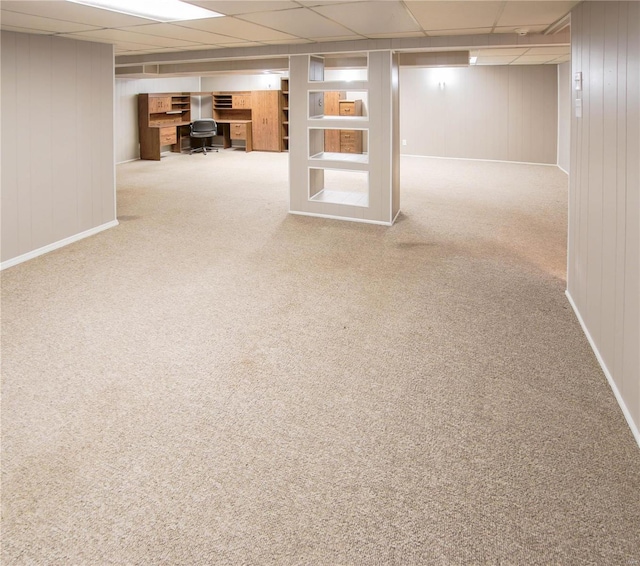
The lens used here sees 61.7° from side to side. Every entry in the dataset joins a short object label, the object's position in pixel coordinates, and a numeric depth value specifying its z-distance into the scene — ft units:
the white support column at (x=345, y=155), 17.81
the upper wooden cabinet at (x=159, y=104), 36.96
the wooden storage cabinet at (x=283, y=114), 40.32
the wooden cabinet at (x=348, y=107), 38.24
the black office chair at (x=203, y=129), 39.52
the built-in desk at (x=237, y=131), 40.83
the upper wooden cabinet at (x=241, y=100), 41.24
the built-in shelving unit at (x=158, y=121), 36.73
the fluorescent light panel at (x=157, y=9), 10.98
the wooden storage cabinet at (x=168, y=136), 38.01
